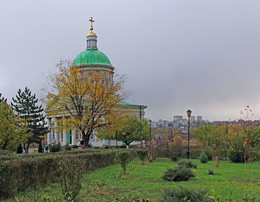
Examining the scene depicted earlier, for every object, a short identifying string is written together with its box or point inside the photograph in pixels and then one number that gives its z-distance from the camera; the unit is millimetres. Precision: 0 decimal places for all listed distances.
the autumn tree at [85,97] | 25594
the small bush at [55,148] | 30162
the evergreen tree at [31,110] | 44612
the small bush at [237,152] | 21734
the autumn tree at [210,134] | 28766
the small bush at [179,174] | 11250
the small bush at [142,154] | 19800
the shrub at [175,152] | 23531
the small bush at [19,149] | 33656
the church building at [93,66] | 44938
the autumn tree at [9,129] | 20297
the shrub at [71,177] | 7652
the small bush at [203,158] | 21477
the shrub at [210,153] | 25897
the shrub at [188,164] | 14217
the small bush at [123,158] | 13312
